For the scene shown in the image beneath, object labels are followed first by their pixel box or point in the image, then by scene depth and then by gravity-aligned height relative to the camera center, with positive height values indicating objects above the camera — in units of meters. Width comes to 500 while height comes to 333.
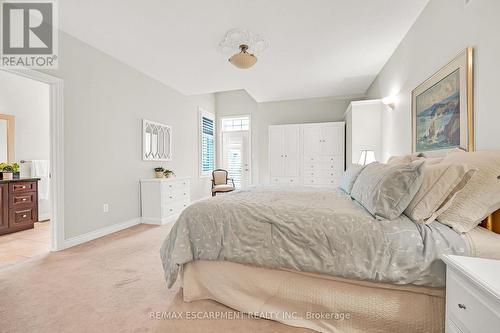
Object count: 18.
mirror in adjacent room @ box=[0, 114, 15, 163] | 3.75 +0.46
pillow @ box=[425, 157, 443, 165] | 1.65 +0.03
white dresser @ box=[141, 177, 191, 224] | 3.73 -0.59
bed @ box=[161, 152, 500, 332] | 1.20 -0.58
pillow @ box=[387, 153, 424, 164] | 2.20 +0.07
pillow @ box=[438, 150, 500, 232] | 1.18 -0.18
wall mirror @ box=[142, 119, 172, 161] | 3.94 +0.45
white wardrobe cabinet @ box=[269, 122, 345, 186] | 4.89 +0.26
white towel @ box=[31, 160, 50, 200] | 4.05 -0.18
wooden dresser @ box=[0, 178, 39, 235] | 3.29 -0.60
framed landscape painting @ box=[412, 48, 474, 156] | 1.63 +0.48
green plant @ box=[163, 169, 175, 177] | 4.18 -0.13
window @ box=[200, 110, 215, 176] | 5.77 +0.61
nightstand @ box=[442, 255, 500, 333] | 0.77 -0.50
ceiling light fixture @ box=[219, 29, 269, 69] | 2.67 +1.53
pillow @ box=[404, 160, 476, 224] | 1.22 -0.14
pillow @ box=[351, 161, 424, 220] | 1.29 -0.15
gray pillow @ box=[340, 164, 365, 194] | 2.34 -0.14
